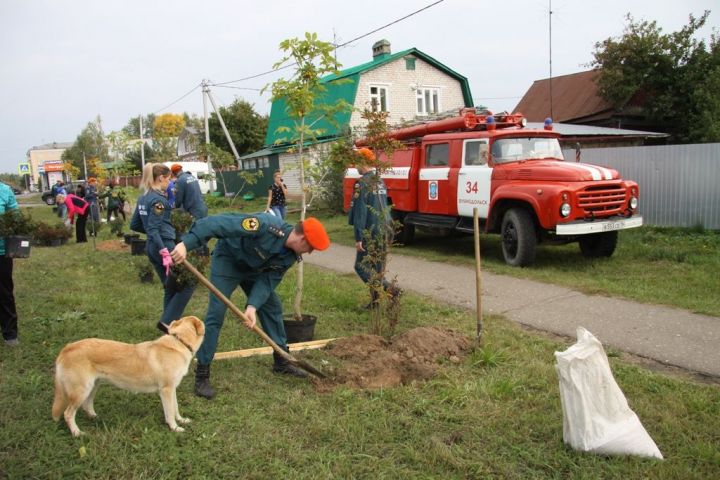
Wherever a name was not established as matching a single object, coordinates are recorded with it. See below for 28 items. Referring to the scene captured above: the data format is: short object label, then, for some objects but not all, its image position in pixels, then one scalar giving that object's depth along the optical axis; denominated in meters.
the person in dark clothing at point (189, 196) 7.47
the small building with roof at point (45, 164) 68.31
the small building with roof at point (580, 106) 23.06
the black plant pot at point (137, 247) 10.90
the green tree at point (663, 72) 20.72
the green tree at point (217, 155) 21.47
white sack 3.16
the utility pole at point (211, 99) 29.98
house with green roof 24.06
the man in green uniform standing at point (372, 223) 5.52
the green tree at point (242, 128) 39.84
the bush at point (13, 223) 5.14
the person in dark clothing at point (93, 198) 14.30
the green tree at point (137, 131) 15.89
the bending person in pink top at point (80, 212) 14.20
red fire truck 8.45
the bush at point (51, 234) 13.60
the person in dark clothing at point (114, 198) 13.90
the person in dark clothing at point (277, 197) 12.20
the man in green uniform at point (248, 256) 3.86
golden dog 3.42
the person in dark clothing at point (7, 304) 5.27
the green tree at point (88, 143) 35.34
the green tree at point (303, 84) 5.35
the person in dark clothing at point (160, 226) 5.43
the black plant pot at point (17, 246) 5.16
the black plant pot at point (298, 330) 5.46
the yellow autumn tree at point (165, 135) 30.16
